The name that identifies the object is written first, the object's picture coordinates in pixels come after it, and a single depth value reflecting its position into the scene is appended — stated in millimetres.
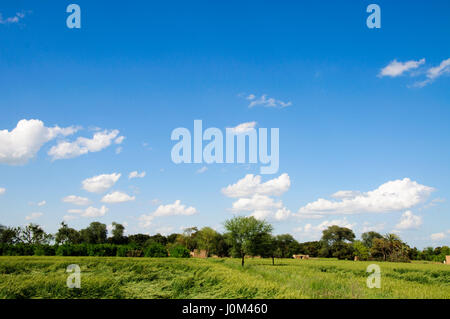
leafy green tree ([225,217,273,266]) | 38572
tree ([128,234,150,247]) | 97250
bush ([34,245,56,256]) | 56625
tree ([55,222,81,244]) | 89312
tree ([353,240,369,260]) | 88219
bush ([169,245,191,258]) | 62281
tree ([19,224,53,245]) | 84875
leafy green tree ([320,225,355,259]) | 94375
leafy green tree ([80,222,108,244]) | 95581
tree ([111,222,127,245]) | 93500
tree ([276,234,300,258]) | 71831
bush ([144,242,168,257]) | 61500
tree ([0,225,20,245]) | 87125
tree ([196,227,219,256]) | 77250
